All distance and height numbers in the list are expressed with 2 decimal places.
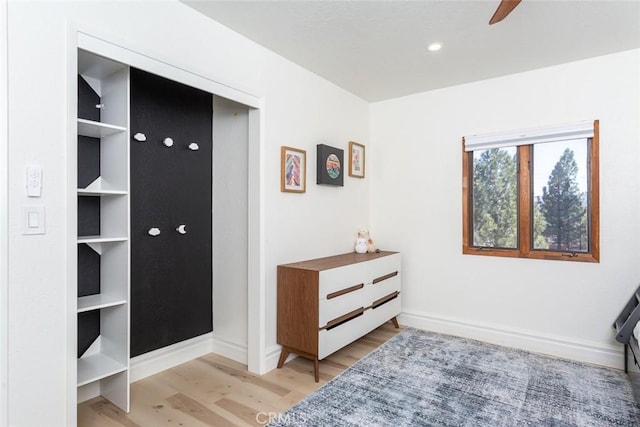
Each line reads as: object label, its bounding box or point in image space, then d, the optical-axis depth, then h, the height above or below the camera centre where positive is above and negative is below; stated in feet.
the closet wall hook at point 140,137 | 8.46 +1.77
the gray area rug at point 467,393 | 6.98 -3.95
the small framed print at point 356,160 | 12.40 +1.85
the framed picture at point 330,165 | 10.78 +1.43
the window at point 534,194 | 9.89 +0.56
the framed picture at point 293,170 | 9.62 +1.16
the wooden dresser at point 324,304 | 8.70 -2.36
